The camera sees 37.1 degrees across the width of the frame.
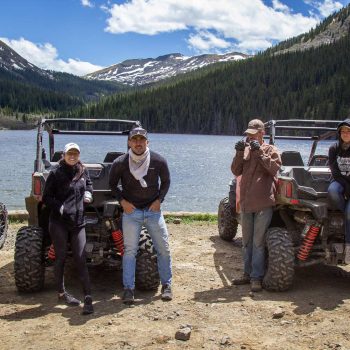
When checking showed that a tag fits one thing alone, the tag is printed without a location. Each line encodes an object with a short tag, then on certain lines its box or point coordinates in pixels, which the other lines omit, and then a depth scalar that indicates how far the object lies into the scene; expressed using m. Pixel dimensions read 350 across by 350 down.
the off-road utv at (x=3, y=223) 9.09
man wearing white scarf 6.16
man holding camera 6.68
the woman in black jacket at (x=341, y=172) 6.59
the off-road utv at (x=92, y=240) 6.36
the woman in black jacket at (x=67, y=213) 5.95
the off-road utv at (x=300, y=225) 6.55
